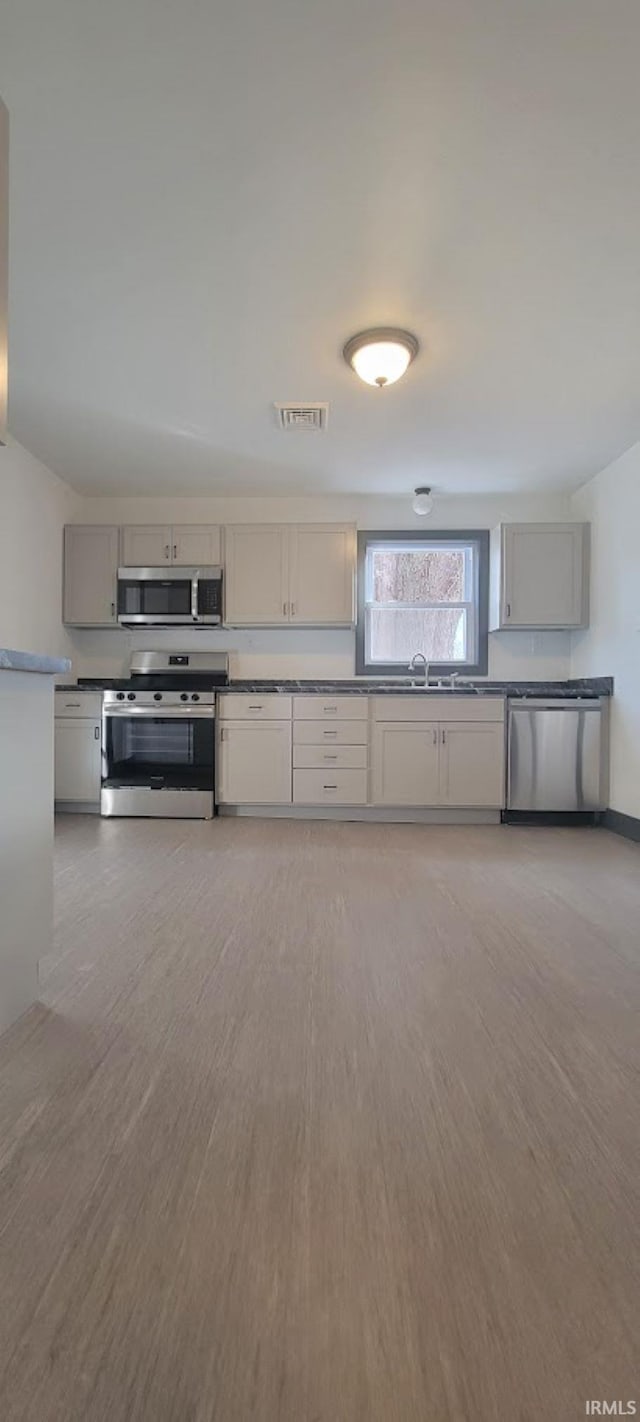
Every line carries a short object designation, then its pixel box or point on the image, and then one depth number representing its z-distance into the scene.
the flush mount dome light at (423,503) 4.27
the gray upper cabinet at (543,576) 4.12
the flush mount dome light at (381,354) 2.43
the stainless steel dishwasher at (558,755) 3.86
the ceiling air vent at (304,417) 3.11
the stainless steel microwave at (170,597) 4.16
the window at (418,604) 4.51
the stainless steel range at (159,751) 3.97
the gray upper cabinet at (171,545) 4.26
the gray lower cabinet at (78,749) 4.02
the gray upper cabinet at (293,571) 4.21
